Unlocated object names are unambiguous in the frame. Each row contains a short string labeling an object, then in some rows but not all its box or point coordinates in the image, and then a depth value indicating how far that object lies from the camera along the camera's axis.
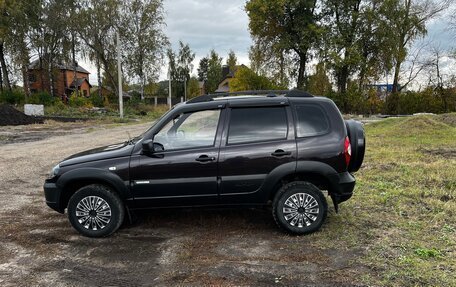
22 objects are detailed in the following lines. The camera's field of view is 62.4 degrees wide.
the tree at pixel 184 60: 79.06
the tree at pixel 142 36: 45.97
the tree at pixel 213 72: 88.06
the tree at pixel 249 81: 42.94
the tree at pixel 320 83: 40.44
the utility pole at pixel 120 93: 30.67
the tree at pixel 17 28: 39.81
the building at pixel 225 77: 80.94
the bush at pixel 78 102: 41.22
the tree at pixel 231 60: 90.44
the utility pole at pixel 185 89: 74.19
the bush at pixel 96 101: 44.01
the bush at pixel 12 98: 42.47
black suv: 4.89
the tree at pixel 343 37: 36.88
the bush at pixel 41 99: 40.28
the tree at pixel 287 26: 38.25
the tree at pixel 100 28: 41.72
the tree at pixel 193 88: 75.88
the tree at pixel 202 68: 94.06
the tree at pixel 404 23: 36.06
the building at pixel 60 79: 47.62
